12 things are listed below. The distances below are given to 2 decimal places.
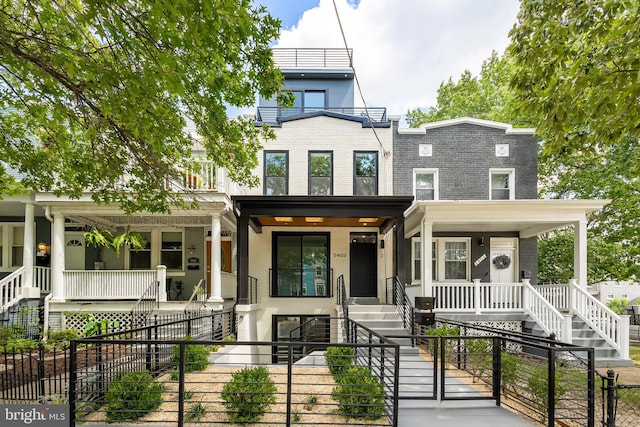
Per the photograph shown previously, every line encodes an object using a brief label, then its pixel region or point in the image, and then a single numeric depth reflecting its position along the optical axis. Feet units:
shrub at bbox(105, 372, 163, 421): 17.61
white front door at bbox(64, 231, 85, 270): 48.73
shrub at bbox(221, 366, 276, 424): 17.11
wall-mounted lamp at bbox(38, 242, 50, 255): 47.37
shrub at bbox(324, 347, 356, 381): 24.19
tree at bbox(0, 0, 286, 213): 18.02
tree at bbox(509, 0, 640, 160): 18.99
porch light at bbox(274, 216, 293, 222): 43.16
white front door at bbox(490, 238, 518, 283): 48.67
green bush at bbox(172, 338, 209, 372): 24.91
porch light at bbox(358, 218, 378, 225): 43.32
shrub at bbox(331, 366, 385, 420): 17.07
